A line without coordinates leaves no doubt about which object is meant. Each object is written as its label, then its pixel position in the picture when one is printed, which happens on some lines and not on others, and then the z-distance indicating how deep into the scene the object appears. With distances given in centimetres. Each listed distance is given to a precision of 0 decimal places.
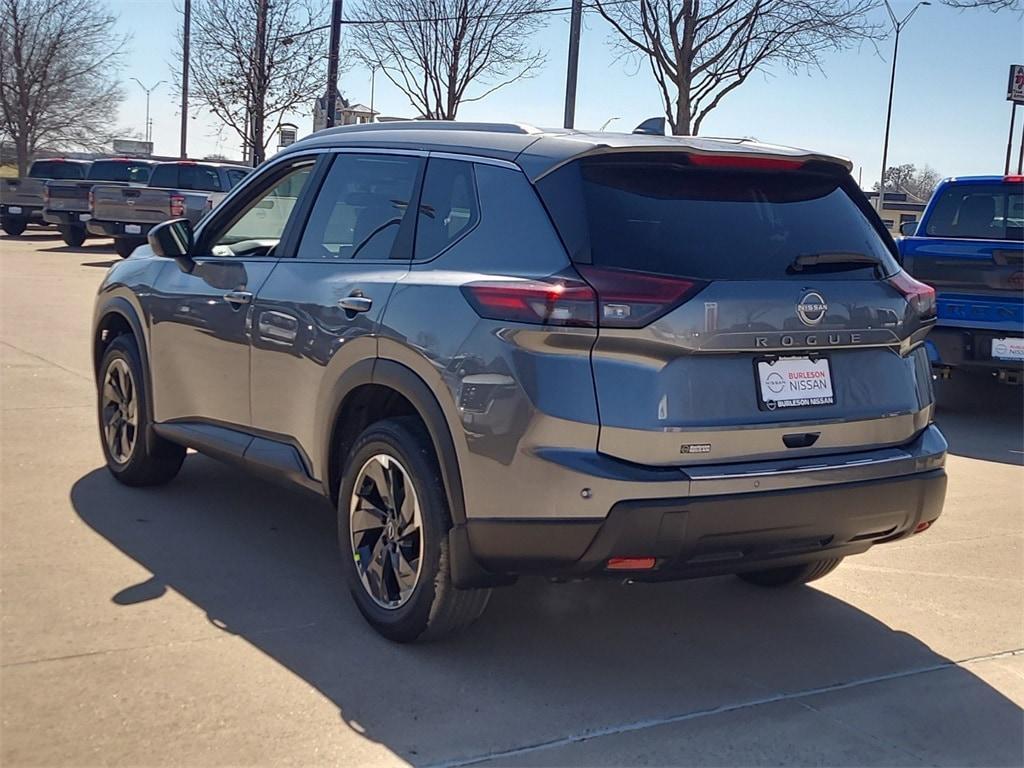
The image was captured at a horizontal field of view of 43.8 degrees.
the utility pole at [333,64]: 2656
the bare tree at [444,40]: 3447
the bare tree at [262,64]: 3444
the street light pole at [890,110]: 3228
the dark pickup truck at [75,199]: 2689
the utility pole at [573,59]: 2166
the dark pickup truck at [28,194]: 3006
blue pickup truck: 934
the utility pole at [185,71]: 3909
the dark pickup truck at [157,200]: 2275
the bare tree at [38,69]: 4278
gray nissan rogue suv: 389
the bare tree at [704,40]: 2373
